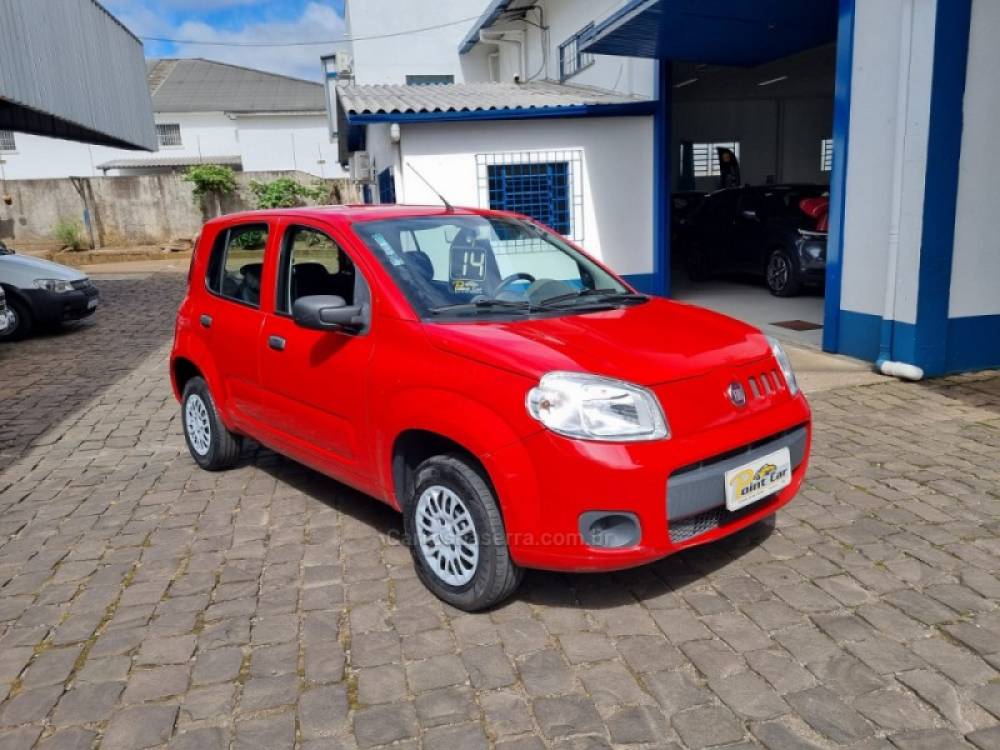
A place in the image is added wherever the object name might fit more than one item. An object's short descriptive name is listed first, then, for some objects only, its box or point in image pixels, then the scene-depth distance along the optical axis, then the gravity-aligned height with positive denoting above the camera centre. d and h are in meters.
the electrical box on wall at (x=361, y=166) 16.68 +0.74
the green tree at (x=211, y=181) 23.48 +0.69
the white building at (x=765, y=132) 6.46 +0.65
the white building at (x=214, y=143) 38.38 +3.07
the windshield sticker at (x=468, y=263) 3.88 -0.35
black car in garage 11.27 -0.86
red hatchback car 2.95 -0.83
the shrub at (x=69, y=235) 22.91 -0.66
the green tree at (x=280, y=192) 24.06 +0.27
